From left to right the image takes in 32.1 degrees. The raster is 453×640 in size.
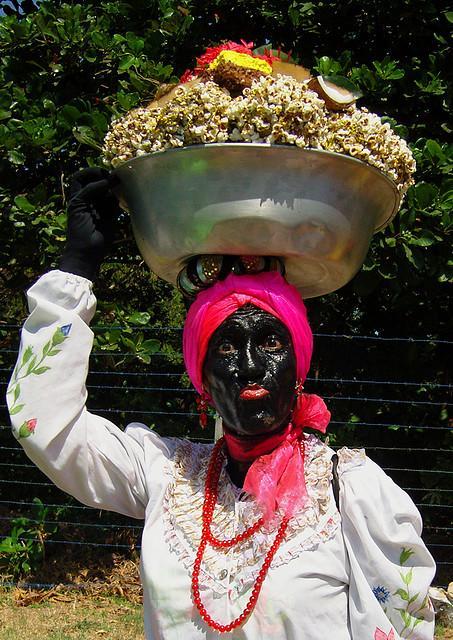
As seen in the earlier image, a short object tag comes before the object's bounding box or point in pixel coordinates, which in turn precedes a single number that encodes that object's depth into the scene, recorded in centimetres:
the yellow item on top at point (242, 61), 202
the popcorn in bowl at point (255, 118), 186
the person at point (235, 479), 190
